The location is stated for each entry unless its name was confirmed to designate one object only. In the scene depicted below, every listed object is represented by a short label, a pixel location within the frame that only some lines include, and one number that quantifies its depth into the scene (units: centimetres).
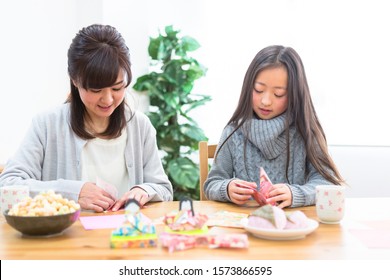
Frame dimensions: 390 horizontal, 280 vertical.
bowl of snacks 116
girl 178
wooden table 105
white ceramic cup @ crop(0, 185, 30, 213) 135
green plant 379
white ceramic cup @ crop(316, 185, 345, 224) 133
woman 159
